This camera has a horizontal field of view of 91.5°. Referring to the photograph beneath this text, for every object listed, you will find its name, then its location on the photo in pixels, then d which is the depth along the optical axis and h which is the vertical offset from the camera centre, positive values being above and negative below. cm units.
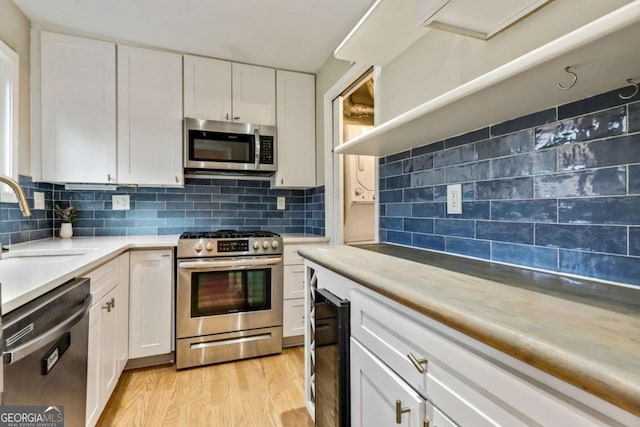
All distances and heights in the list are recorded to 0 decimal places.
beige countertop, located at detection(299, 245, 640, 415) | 40 -19
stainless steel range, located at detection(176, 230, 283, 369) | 222 -62
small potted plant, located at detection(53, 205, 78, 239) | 238 -2
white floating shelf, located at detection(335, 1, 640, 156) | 55 +32
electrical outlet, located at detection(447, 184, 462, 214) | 128 +6
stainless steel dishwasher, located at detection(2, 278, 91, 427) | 84 -44
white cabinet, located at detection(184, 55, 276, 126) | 255 +104
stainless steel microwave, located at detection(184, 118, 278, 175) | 249 +56
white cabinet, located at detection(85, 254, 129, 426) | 148 -65
